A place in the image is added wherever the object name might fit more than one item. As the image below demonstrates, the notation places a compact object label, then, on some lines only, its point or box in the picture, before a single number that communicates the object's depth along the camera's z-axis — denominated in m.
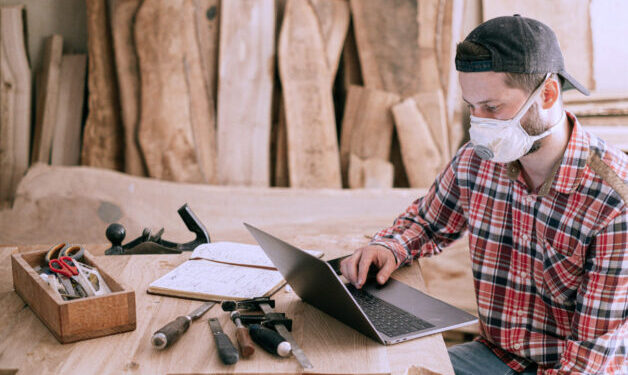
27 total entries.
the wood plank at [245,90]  3.24
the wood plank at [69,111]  3.40
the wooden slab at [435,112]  3.29
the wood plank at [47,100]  3.35
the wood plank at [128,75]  3.24
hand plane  1.89
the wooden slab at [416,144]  3.29
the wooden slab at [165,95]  3.19
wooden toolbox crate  1.21
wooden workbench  1.16
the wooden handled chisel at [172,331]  1.19
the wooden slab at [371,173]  3.37
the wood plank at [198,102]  3.22
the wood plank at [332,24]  3.27
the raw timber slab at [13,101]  3.33
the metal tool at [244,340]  1.17
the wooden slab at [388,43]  3.23
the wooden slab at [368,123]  3.32
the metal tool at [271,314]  1.17
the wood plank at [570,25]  3.19
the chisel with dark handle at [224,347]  1.14
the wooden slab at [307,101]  3.25
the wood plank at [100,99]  3.28
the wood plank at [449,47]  3.26
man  1.42
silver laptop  1.25
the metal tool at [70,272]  1.33
